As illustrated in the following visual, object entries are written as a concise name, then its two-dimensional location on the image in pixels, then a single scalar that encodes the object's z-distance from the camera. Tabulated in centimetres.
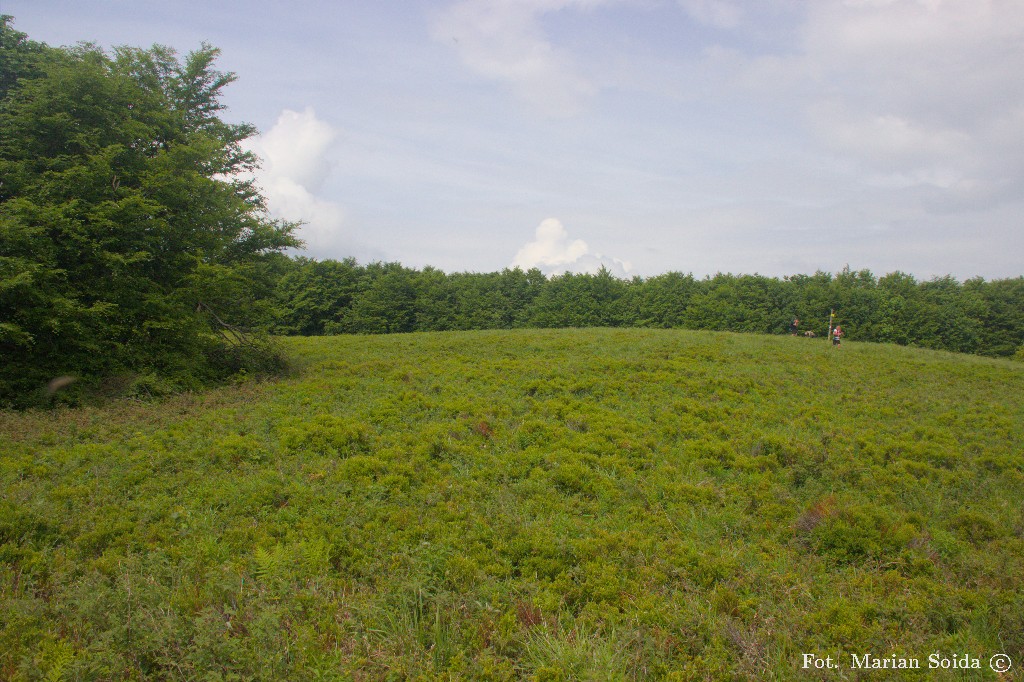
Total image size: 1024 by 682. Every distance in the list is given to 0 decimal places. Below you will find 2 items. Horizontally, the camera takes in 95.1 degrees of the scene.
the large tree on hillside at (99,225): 1184
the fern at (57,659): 373
